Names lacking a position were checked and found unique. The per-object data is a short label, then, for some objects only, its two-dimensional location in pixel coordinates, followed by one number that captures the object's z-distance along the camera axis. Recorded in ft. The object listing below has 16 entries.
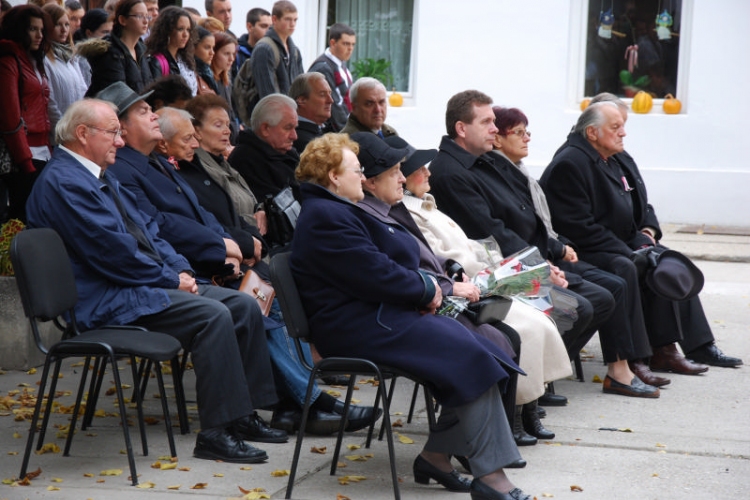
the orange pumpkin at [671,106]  74.40
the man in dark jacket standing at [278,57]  52.47
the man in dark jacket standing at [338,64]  55.18
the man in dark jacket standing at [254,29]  59.23
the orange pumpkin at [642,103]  74.71
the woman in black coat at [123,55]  42.55
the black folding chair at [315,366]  23.84
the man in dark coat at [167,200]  29.67
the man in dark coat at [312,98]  42.86
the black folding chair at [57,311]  24.67
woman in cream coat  29.06
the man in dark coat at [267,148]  37.35
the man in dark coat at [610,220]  38.01
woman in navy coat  23.72
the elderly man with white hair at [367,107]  43.49
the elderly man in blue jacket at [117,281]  26.32
